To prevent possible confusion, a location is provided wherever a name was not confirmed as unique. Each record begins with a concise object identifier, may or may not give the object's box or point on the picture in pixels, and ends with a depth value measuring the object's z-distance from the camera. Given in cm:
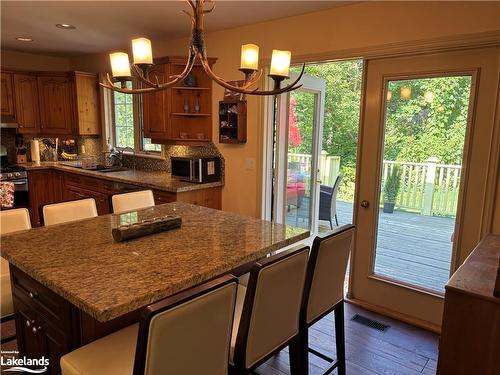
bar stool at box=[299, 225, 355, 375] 175
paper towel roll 564
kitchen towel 353
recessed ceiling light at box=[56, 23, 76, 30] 381
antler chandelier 183
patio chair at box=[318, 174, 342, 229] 513
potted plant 297
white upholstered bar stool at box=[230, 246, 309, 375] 143
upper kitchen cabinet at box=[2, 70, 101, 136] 538
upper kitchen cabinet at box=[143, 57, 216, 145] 405
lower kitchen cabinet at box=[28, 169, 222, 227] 392
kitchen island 136
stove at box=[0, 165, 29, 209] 499
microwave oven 396
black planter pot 303
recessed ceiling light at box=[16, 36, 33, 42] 452
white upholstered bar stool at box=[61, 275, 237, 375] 107
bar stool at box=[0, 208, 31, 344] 204
